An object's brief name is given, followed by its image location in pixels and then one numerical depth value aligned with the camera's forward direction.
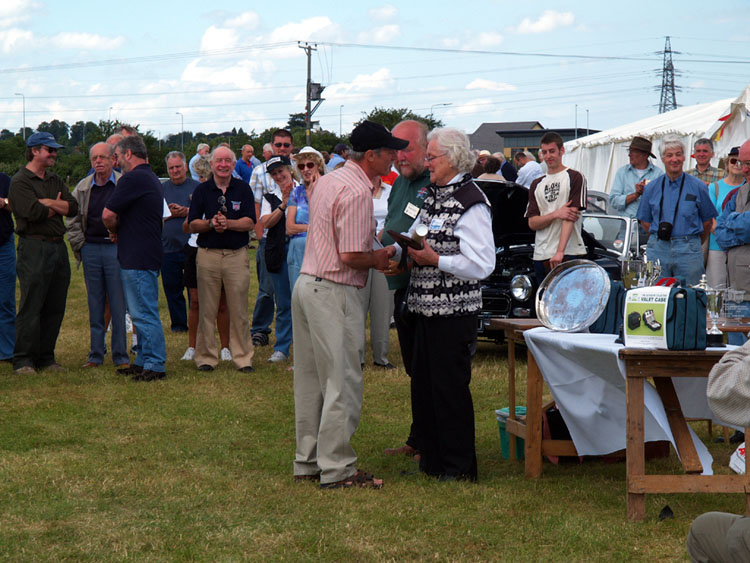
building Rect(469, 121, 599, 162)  114.75
